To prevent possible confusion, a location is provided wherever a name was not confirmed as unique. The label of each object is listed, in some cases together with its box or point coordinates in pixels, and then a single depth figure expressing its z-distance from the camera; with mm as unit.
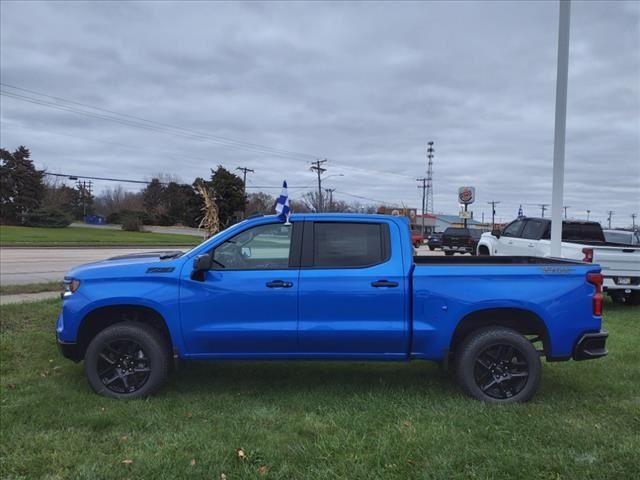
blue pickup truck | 4871
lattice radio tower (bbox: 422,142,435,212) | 85469
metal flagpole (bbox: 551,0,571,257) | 8133
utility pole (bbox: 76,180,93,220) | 98375
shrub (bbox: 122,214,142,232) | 70188
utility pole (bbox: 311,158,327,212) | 62341
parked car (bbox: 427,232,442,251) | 37738
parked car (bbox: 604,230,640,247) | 16625
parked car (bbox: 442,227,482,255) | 30094
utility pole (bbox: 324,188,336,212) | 81825
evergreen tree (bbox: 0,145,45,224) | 69125
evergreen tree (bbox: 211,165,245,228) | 43753
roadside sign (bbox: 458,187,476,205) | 41375
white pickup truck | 10172
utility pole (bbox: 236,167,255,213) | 69356
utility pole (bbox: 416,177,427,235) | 86375
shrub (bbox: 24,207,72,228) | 64812
